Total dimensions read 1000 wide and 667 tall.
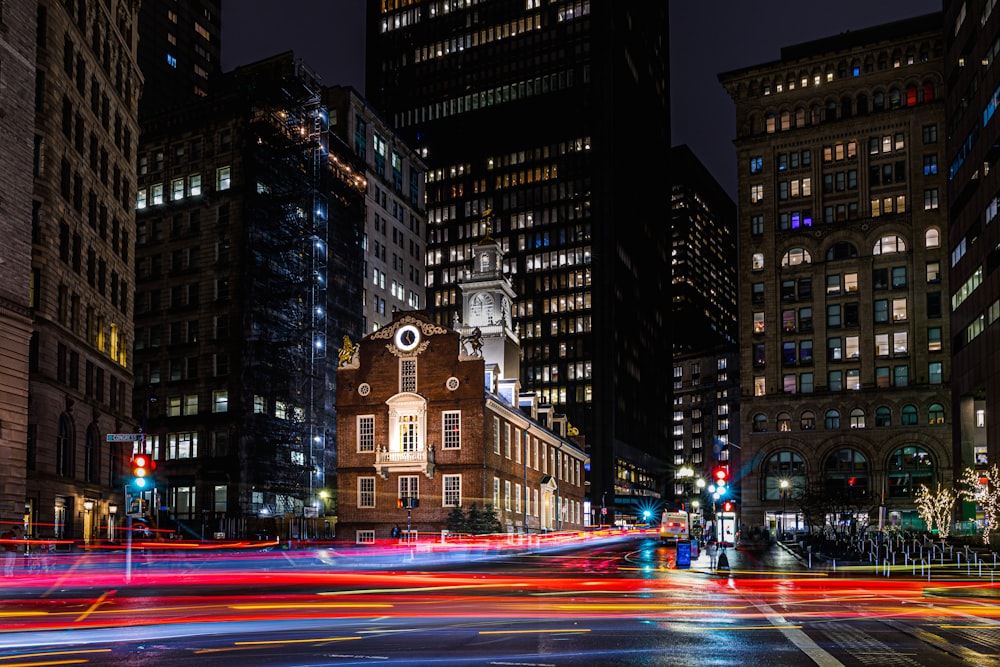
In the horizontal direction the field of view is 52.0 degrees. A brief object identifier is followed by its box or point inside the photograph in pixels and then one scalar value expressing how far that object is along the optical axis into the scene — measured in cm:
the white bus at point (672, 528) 8181
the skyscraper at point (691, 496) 7675
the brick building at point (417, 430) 7306
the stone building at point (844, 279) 11019
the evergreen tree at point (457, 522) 6906
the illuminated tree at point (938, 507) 8012
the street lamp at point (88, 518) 5775
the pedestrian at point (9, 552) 3592
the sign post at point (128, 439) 3312
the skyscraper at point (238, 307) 9356
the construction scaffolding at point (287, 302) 9438
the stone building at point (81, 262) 5228
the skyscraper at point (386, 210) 11844
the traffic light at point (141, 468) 3281
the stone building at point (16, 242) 4628
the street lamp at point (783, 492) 11206
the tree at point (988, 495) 6318
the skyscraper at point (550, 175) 16500
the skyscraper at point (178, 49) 15100
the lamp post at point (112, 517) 6063
